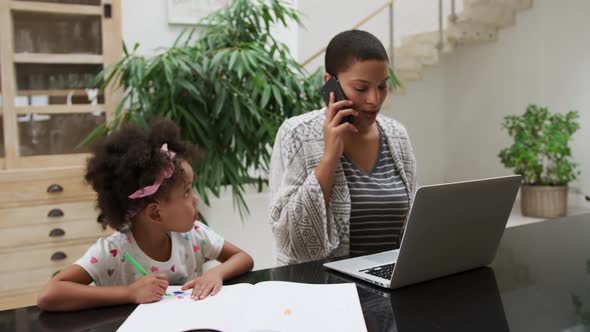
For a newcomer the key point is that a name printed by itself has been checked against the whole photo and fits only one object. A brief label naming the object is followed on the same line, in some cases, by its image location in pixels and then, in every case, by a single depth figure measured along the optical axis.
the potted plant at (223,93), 2.52
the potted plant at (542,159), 4.68
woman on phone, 1.19
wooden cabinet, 2.39
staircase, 5.61
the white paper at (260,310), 0.72
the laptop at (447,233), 0.84
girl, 1.02
